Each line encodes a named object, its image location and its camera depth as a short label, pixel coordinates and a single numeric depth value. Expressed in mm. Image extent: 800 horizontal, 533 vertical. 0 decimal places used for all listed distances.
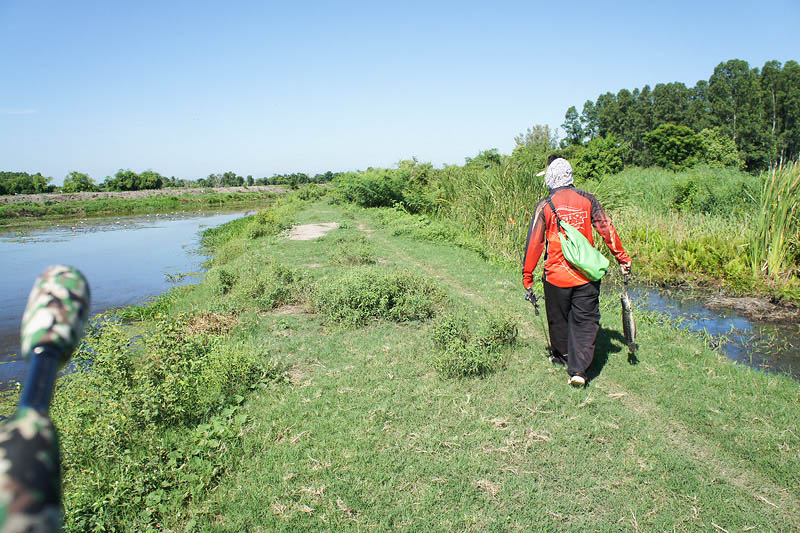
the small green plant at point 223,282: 8581
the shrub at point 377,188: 22594
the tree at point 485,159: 16969
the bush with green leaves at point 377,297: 6593
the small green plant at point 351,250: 10344
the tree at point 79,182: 61969
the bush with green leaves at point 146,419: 3074
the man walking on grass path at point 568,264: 4434
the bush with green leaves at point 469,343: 4770
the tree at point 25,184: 53459
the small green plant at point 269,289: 7464
